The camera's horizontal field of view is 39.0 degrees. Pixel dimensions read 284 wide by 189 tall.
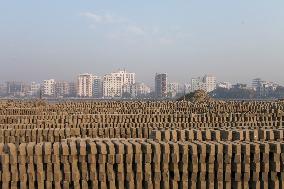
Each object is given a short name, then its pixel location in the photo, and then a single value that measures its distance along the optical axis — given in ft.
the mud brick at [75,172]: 16.94
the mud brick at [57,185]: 17.09
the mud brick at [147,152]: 16.72
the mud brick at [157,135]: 19.40
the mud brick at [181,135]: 19.44
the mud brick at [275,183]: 16.67
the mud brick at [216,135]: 19.25
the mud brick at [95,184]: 16.98
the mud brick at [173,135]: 19.31
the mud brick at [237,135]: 19.16
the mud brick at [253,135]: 19.25
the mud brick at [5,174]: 17.04
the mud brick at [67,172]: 16.97
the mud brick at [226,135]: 19.22
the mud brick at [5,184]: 17.07
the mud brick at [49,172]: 17.03
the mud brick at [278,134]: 19.44
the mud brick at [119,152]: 16.67
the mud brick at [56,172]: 16.98
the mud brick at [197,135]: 19.30
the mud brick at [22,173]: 17.10
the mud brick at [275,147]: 16.58
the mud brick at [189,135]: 19.35
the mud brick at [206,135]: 19.29
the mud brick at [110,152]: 16.69
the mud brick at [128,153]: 16.71
